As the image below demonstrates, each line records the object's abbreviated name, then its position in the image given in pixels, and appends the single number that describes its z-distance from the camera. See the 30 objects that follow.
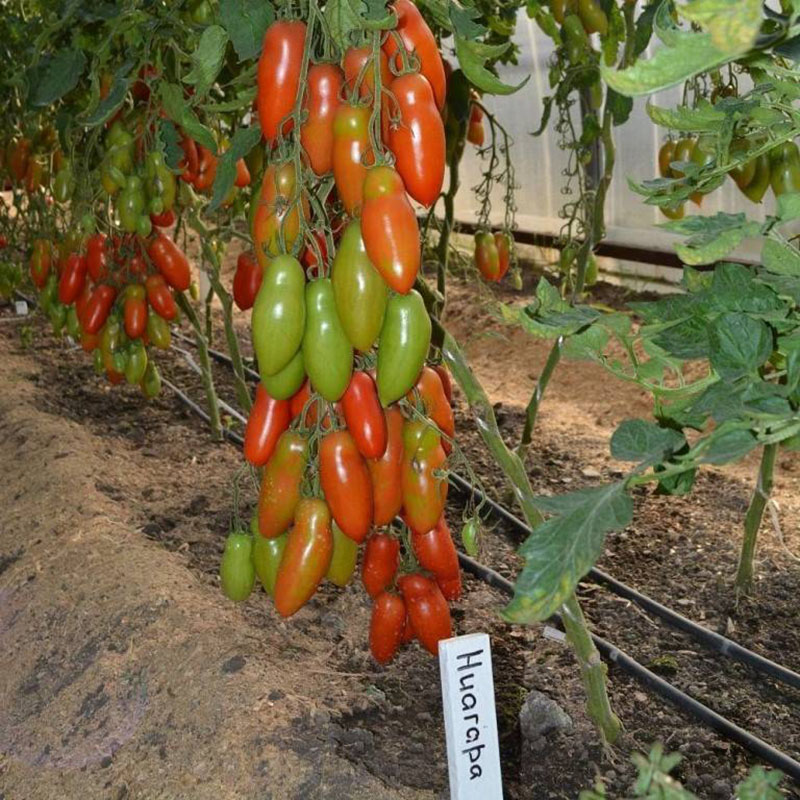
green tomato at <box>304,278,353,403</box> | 1.17
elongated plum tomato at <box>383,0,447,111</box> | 1.15
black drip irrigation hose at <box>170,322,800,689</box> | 1.82
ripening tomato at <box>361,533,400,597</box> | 1.51
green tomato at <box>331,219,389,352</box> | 1.14
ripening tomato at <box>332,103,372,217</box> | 1.11
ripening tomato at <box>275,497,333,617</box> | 1.36
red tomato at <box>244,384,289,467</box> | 1.36
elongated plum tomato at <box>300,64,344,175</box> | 1.16
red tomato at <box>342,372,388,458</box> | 1.26
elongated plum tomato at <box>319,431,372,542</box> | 1.29
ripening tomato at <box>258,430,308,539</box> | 1.37
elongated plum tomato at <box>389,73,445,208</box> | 1.13
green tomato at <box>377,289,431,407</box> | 1.17
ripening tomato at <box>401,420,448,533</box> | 1.35
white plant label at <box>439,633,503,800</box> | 1.22
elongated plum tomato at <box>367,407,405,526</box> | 1.36
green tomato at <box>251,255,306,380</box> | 1.14
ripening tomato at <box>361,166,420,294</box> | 1.10
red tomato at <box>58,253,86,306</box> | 2.61
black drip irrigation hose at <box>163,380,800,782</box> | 1.57
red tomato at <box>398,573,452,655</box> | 1.53
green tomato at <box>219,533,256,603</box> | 1.58
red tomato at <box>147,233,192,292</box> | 2.55
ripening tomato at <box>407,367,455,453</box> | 1.40
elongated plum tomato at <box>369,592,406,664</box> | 1.54
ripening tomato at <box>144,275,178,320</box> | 2.60
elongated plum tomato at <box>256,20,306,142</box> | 1.16
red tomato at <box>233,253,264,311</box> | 1.93
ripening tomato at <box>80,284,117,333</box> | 2.58
